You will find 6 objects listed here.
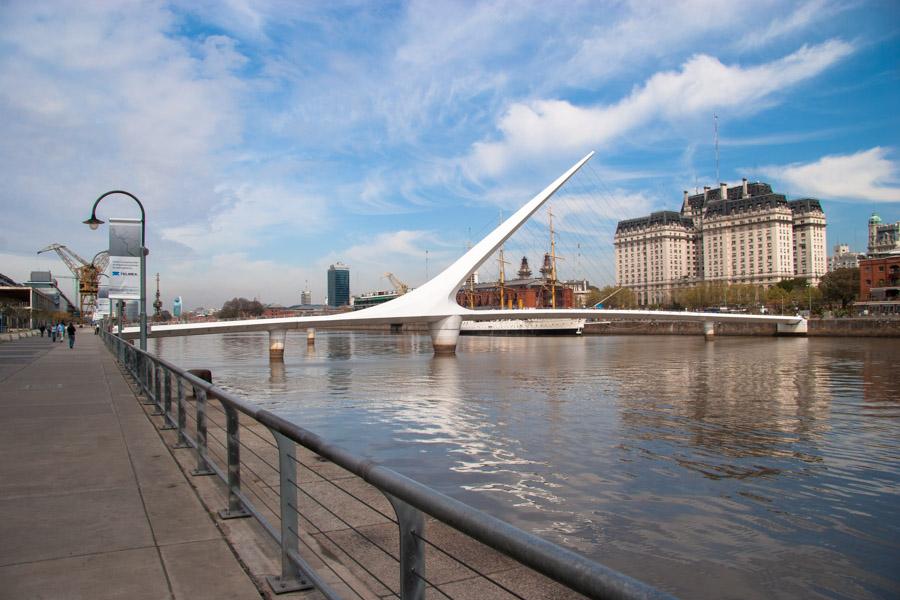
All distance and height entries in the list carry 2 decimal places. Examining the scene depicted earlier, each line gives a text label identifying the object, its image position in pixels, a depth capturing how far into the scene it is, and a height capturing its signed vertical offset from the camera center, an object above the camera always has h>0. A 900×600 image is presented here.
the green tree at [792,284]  114.25 +4.18
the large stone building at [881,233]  147.25 +16.90
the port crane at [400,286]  156.00 +6.77
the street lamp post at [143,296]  16.05 +0.58
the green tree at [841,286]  92.44 +2.94
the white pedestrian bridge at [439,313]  40.38 +0.11
